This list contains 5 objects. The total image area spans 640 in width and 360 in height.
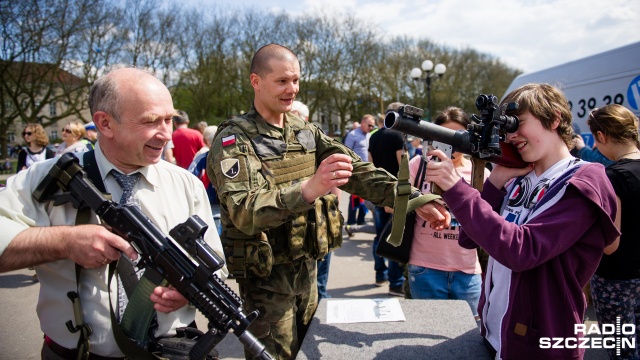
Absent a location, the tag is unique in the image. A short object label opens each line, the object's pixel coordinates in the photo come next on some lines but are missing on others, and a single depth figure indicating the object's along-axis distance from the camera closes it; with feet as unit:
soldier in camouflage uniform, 6.70
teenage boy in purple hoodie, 4.90
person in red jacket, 22.06
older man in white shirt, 4.55
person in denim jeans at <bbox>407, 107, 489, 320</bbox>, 9.11
